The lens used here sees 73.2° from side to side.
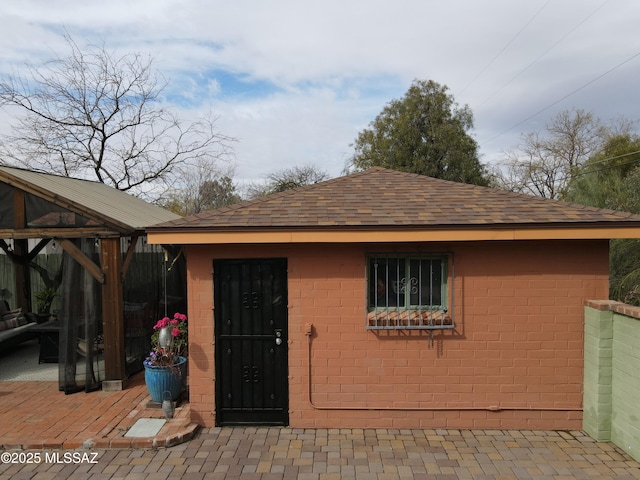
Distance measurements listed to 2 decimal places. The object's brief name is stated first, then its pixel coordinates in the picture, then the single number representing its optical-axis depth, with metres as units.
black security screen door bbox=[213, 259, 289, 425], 5.22
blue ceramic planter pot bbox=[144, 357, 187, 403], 5.59
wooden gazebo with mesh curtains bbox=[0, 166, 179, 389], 6.19
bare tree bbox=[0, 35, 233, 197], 16.31
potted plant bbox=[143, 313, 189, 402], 5.58
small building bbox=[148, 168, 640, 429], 5.11
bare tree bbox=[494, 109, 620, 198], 26.75
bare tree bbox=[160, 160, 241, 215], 27.59
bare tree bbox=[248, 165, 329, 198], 24.94
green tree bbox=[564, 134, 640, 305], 8.21
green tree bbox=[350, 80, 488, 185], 20.62
